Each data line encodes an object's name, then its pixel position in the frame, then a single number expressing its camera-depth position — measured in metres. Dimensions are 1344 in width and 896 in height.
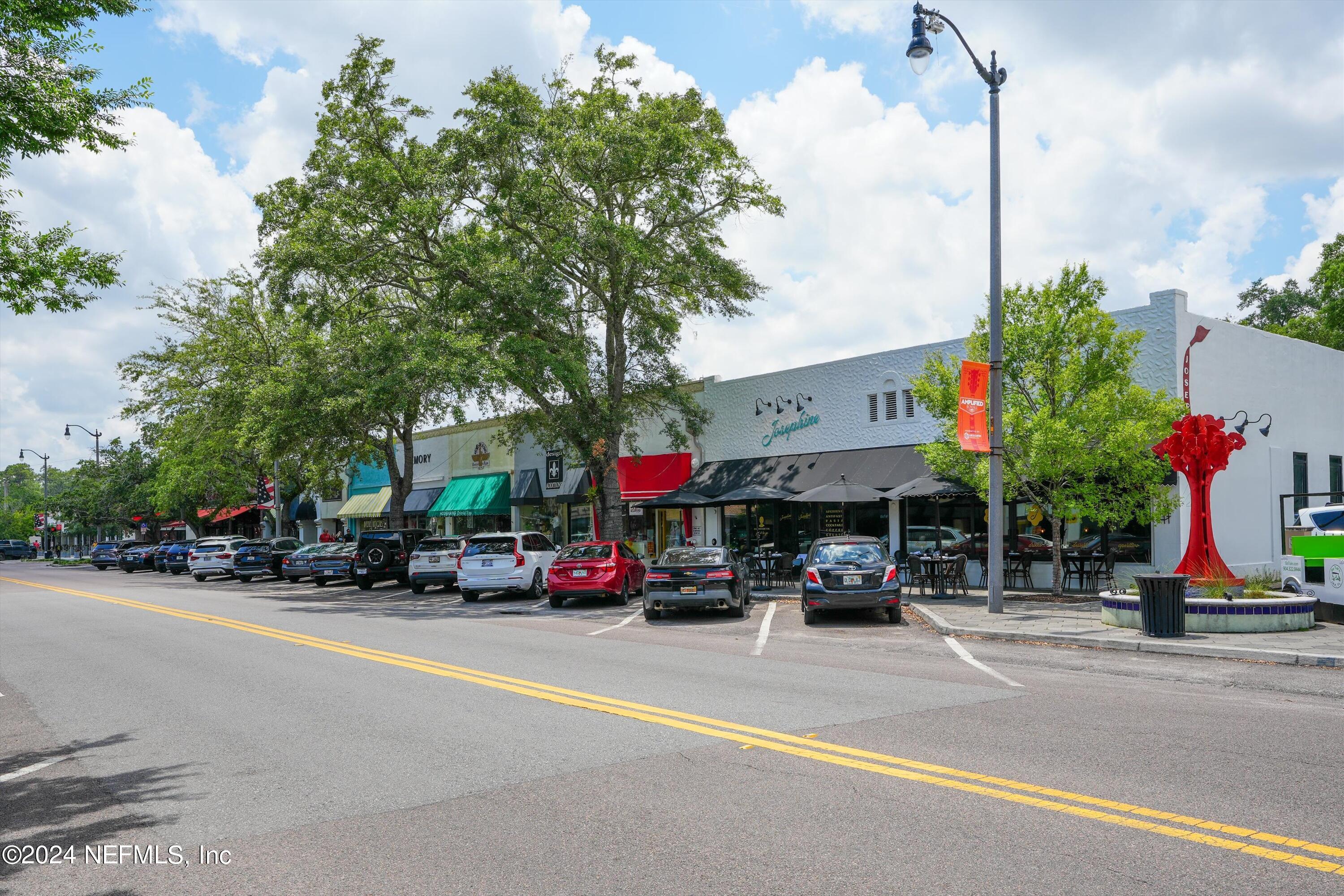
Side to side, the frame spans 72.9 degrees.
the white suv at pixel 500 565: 22.28
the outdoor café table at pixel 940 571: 20.06
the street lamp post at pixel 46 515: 76.19
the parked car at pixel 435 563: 25.23
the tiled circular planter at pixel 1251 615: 13.00
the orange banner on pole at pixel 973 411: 16.03
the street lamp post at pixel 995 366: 16.33
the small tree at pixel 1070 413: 16.95
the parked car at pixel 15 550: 83.81
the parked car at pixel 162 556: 43.78
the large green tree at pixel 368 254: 24.73
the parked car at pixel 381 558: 28.39
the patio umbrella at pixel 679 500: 26.36
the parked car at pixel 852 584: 15.95
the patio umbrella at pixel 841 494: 21.88
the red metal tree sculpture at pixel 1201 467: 14.73
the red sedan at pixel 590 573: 20.20
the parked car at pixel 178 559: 42.28
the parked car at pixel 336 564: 30.64
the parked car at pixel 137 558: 46.66
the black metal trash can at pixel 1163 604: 12.50
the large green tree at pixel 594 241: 25.50
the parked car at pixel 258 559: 35.34
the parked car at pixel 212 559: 36.66
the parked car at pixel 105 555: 51.66
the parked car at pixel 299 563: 32.28
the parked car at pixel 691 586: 17.30
